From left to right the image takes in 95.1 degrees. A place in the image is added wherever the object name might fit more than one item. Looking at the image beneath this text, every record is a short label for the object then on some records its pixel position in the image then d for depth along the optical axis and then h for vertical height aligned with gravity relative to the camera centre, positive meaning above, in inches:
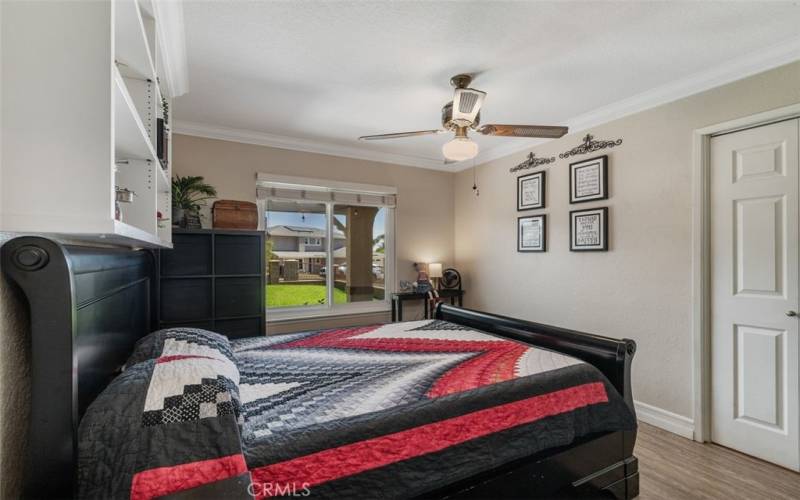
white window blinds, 151.0 +26.9
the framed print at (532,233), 146.3 +7.4
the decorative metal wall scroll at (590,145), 124.5 +37.1
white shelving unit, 29.7 +11.1
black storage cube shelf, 111.2 -9.6
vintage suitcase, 125.0 +12.9
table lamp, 178.2 -9.5
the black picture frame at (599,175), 124.8 +26.6
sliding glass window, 156.2 +2.6
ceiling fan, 93.0 +34.3
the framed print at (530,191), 147.5 +25.1
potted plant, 120.8 +20.8
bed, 33.3 -22.5
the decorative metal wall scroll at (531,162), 146.4 +36.6
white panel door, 88.1 -10.6
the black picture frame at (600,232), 124.4 +6.7
